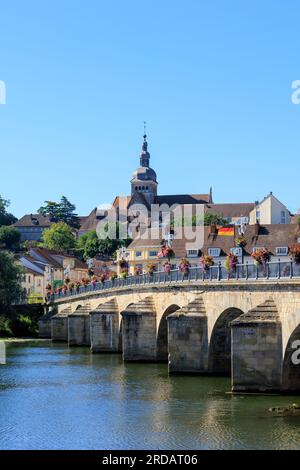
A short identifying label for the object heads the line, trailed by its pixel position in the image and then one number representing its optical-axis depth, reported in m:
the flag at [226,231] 98.50
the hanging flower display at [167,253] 63.66
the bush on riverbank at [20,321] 99.94
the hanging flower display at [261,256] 43.59
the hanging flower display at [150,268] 64.74
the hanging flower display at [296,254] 39.50
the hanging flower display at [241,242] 53.38
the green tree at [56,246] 199.50
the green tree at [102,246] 181.25
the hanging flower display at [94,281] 87.23
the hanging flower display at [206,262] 51.28
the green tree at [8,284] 97.62
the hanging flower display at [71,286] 99.88
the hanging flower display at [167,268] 59.28
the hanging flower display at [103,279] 84.68
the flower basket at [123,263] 81.19
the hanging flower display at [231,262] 47.00
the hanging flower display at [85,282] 94.81
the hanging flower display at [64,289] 102.49
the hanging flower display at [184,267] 55.09
